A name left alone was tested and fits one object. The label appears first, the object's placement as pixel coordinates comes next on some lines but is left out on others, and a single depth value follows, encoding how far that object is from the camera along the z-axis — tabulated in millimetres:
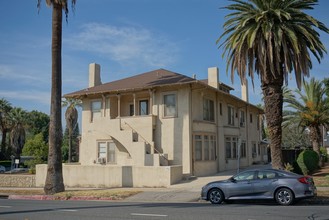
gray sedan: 14281
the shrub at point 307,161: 24806
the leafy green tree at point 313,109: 32250
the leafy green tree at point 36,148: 53116
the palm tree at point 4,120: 58812
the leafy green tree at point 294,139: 70562
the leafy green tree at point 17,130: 59969
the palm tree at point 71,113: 49188
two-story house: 25172
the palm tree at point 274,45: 20594
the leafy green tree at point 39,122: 79500
